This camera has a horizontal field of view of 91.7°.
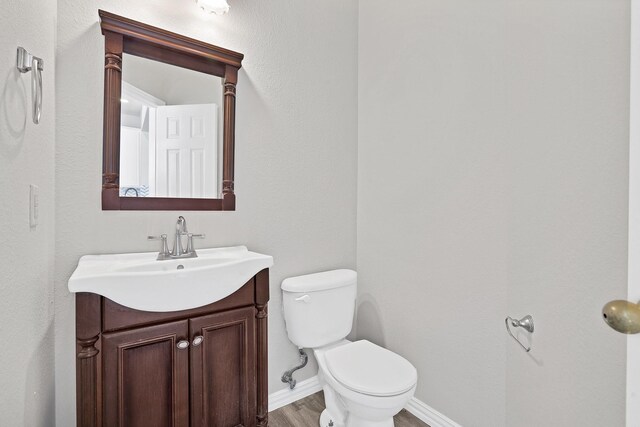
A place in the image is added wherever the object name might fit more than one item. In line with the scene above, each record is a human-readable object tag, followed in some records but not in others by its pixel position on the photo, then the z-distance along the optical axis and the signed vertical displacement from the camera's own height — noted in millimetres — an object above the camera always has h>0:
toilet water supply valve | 1801 -944
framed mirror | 1342 +432
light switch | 955 +13
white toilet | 1254 -706
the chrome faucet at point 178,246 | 1401 -166
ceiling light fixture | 1488 +991
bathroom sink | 1025 -245
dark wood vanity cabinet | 1049 -587
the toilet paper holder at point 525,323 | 1051 -380
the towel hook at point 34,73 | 847 +388
